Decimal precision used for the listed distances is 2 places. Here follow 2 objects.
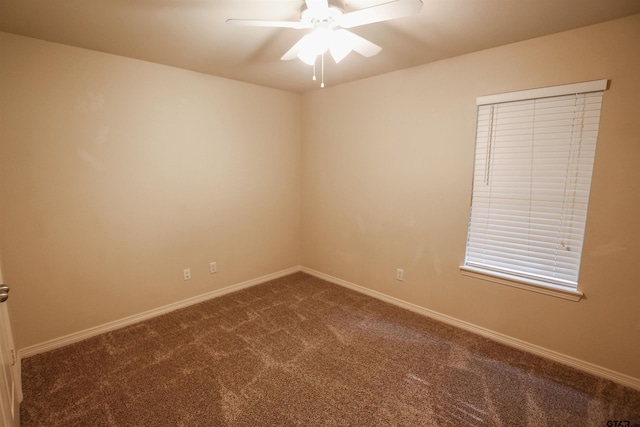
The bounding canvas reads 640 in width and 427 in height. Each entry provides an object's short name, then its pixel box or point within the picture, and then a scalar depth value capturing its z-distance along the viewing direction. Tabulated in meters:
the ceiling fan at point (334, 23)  1.37
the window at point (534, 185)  2.03
